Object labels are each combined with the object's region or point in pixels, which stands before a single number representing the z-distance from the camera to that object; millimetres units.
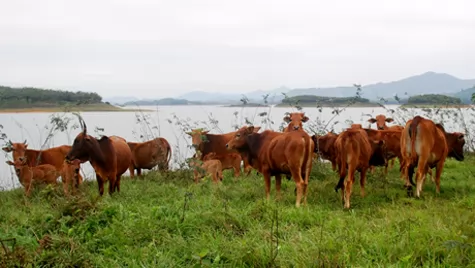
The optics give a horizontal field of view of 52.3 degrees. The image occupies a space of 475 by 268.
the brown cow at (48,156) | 11992
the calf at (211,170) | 11195
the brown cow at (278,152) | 8734
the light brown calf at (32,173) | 10469
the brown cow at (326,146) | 11227
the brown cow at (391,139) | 11380
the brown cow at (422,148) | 9344
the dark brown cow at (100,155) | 9641
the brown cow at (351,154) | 8820
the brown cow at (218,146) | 12688
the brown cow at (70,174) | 10260
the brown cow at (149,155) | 13734
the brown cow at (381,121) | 14425
